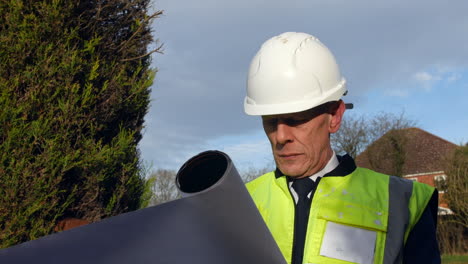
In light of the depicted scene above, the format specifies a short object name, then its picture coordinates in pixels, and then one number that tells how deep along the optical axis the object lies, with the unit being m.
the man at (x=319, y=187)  2.19
